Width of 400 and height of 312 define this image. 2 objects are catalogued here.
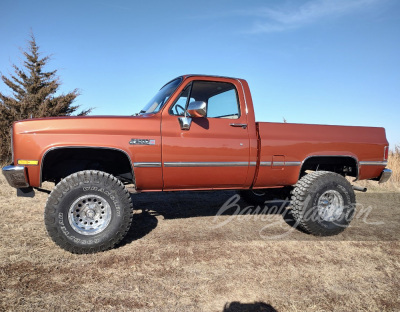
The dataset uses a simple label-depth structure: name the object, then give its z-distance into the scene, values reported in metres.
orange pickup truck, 3.03
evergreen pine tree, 12.37
